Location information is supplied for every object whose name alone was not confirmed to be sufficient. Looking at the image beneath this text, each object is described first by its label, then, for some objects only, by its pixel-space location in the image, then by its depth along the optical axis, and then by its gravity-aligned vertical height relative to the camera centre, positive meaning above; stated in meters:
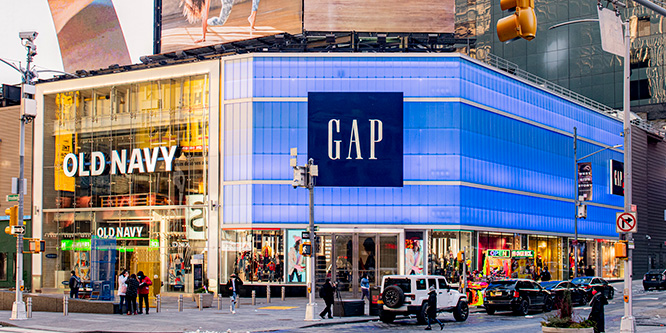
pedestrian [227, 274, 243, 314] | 33.32 -3.76
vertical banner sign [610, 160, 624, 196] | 67.06 +3.38
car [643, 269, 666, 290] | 53.66 -5.12
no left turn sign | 21.36 -0.28
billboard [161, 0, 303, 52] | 52.31 +14.65
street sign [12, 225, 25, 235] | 30.25 -0.80
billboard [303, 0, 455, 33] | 50.69 +13.98
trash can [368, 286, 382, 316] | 30.08 -3.76
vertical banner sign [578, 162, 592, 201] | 55.22 +2.39
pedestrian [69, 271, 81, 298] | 36.78 -3.92
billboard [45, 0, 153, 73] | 65.94 +16.53
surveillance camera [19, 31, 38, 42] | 30.56 +7.56
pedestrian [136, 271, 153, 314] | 31.56 -3.38
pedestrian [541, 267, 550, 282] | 46.81 -4.17
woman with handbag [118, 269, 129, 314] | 30.91 -3.37
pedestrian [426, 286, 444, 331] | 25.30 -3.50
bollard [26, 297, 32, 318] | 29.27 -4.03
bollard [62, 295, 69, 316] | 30.64 -3.99
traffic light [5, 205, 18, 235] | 30.64 -0.19
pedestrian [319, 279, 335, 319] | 29.75 -3.51
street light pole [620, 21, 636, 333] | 21.03 +0.68
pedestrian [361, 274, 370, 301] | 37.91 -3.93
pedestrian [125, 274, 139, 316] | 30.12 -3.44
